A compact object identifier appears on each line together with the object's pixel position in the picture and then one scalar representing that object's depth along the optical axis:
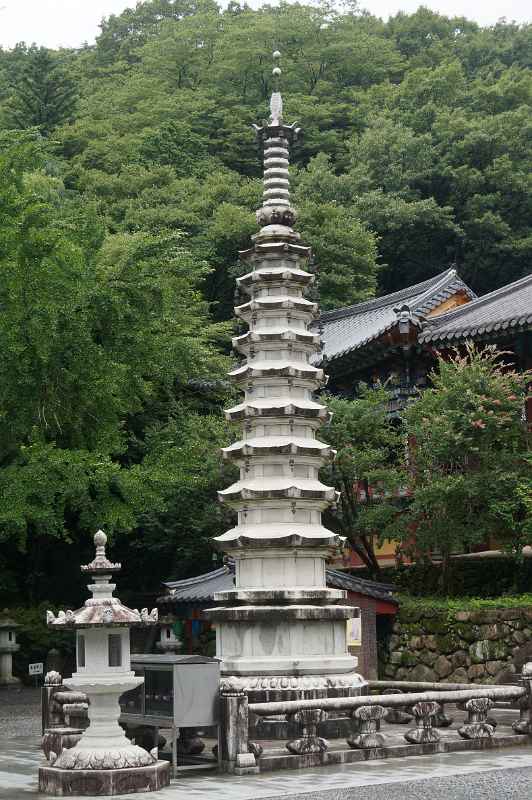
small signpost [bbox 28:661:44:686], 25.25
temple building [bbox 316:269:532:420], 27.41
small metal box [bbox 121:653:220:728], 13.09
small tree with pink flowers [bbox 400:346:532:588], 23.38
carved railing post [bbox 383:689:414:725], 17.73
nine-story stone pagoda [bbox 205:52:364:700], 16.64
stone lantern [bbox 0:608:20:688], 27.86
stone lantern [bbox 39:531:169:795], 11.73
